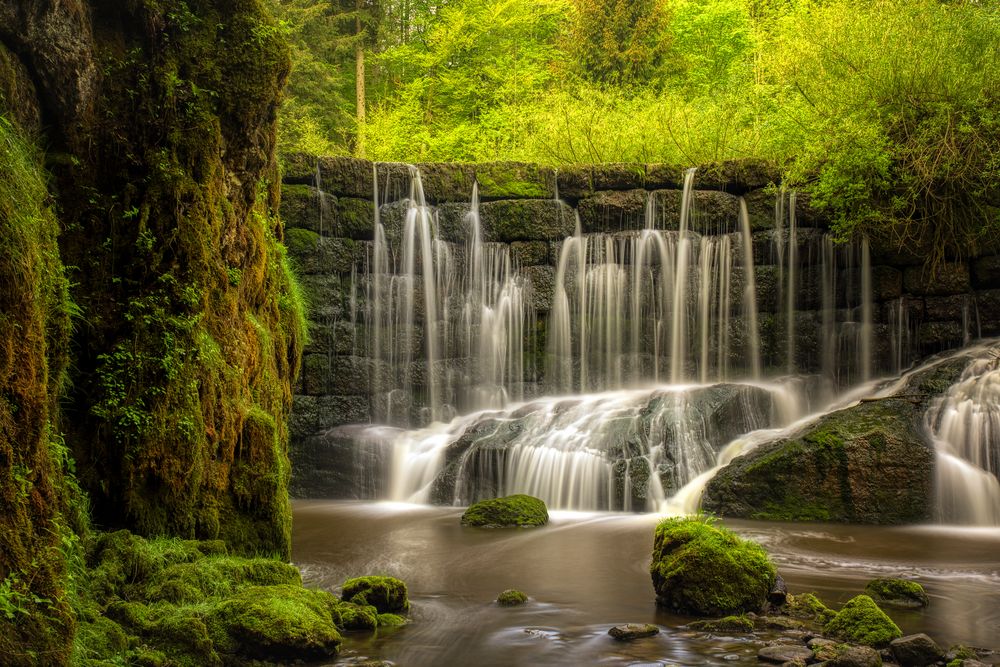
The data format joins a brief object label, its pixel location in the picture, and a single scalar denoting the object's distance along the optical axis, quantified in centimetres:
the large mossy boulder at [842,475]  1288
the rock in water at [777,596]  800
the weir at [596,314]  1816
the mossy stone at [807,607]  761
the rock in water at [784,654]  644
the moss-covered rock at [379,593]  789
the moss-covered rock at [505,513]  1275
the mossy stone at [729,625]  736
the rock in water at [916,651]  643
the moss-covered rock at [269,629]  640
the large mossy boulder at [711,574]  780
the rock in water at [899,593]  818
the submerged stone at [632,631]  727
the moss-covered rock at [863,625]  678
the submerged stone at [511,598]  848
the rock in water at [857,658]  616
